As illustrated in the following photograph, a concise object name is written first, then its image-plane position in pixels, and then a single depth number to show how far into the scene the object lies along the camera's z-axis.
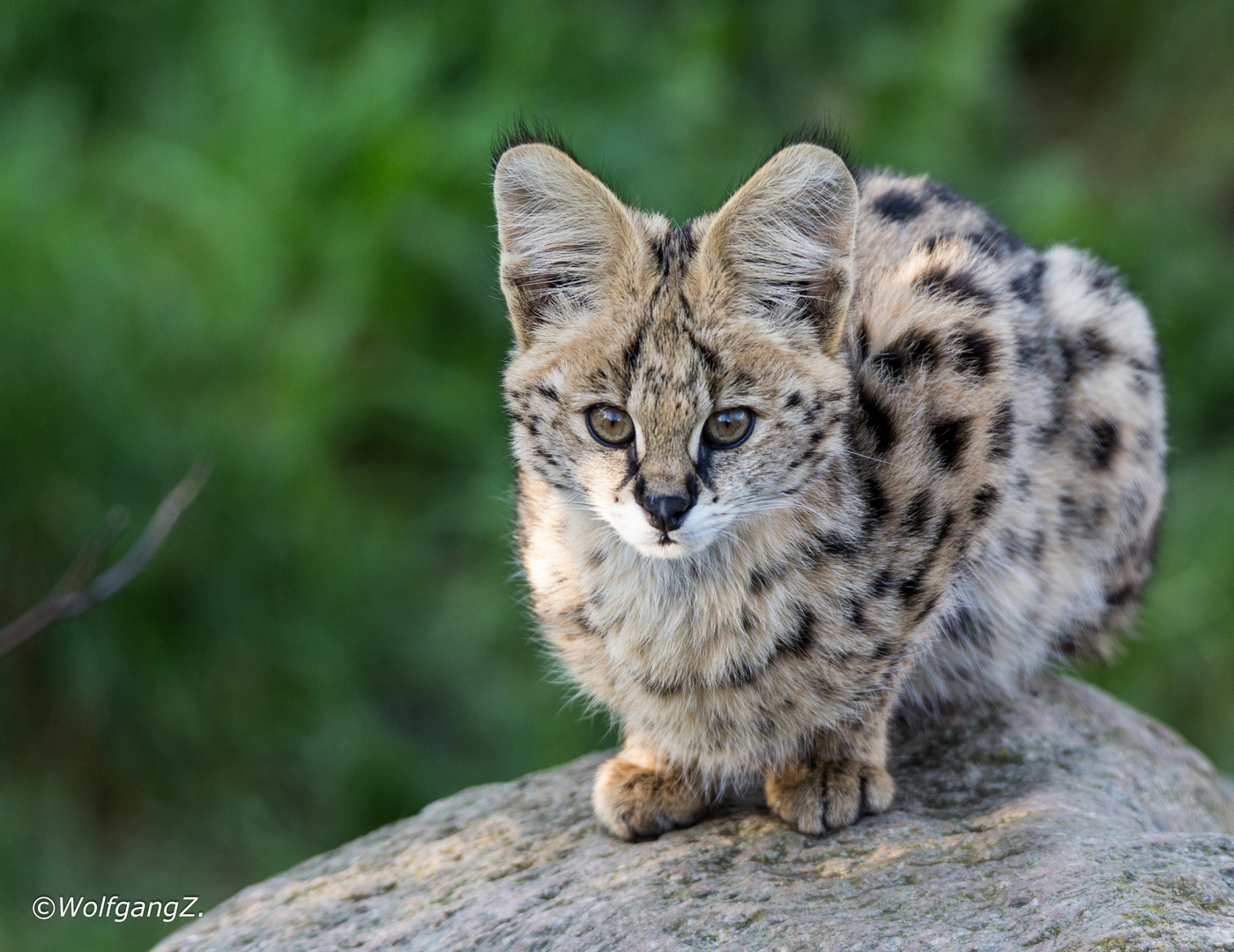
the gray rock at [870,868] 5.50
